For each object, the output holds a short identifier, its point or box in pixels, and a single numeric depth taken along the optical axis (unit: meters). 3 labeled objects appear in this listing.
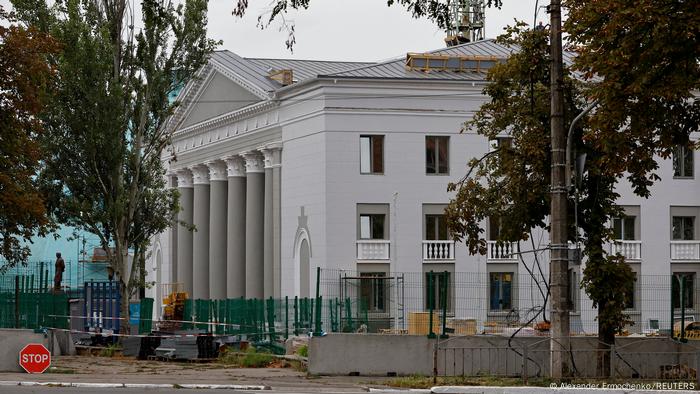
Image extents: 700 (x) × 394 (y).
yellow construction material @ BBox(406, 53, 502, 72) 65.88
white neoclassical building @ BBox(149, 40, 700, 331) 63.56
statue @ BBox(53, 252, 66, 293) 49.49
